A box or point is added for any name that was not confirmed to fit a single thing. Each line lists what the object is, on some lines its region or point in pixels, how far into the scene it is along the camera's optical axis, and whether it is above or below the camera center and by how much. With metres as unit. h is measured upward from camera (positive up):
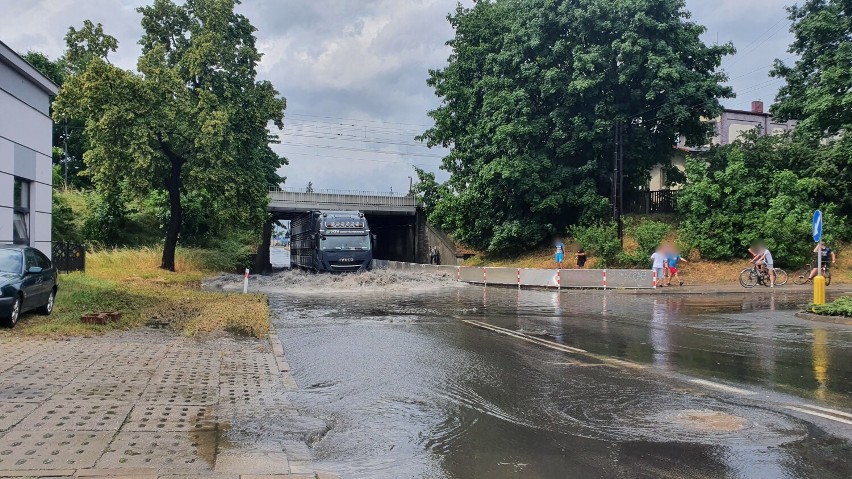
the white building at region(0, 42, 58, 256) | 16.22 +2.39
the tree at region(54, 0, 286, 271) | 28.42 +5.98
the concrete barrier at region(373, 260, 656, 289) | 27.38 -1.12
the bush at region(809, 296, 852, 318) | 15.01 -1.22
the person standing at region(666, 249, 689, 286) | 27.58 -0.37
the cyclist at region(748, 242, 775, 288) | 26.41 -0.28
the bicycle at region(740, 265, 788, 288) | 26.70 -0.91
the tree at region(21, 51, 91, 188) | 55.78 +10.15
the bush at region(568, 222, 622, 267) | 33.31 +0.57
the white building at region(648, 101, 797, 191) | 61.31 +12.21
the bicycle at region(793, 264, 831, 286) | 26.36 -0.86
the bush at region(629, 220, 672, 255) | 32.06 +0.85
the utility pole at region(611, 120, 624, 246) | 33.38 +4.03
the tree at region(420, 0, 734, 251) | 34.91 +8.25
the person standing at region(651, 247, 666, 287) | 27.03 -0.41
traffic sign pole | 16.97 -0.87
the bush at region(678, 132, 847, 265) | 29.92 +2.36
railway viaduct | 51.09 +3.05
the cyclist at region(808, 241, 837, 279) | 25.89 +0.00
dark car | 11.69 -0.71
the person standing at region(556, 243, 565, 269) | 35.28 -0.13
